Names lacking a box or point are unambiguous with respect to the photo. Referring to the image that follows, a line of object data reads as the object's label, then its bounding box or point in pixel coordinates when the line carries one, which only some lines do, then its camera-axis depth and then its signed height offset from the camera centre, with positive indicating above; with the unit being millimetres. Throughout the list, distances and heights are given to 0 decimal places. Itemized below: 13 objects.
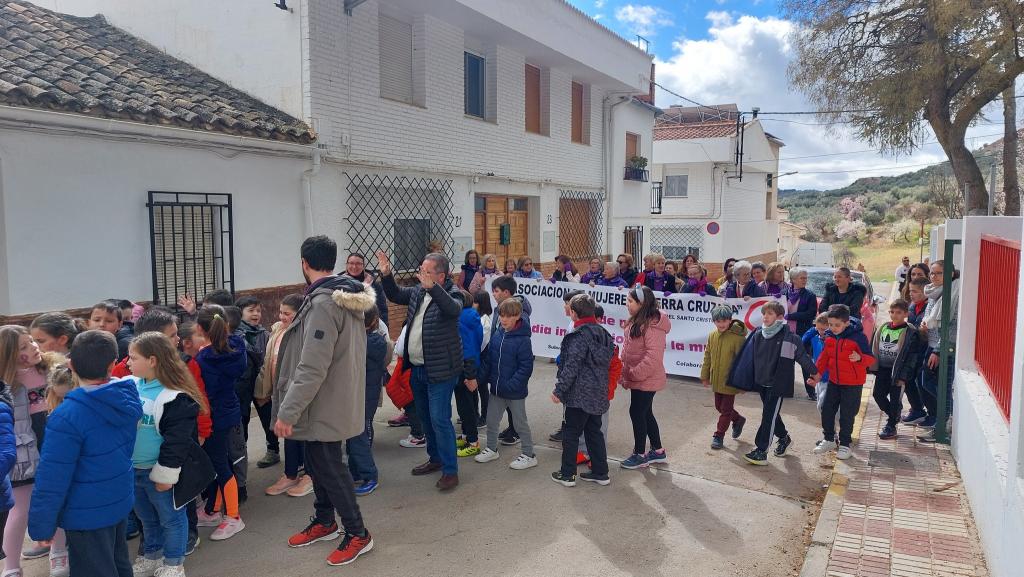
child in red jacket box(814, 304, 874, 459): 6047 -1080
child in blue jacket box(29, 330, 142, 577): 3176 -1059
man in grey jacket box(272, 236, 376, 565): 3932 -805
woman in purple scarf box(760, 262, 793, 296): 8742 -493
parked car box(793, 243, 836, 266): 24922 -403
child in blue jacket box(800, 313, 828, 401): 6762 -991
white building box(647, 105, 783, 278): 27141 +2410
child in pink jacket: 5828 -1021
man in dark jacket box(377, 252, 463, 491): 5211 -834
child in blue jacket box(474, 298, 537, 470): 5707 -1076
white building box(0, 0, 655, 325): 8539 +1963
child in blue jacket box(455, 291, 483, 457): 5754 -1119
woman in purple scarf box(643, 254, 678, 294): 9695 -518
